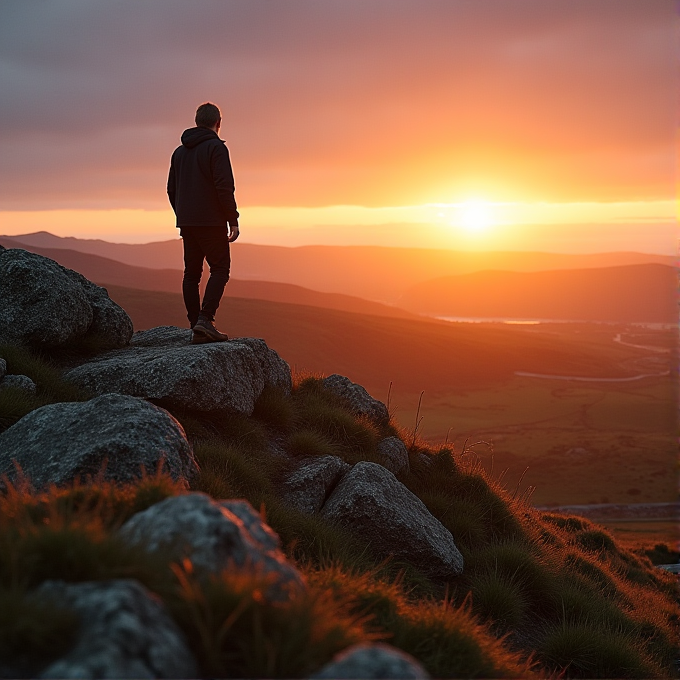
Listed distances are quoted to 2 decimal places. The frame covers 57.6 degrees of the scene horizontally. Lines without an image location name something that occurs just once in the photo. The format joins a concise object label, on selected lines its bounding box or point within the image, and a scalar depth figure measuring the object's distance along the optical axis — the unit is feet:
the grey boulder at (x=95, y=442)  23.76
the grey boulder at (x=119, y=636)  10.12
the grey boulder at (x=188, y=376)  35.17
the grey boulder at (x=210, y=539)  12.97
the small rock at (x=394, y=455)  42.73
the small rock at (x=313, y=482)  33.81
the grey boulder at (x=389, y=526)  33.12
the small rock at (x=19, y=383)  33.81
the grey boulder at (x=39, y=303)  39.83
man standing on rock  40.06
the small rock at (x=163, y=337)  46.09
